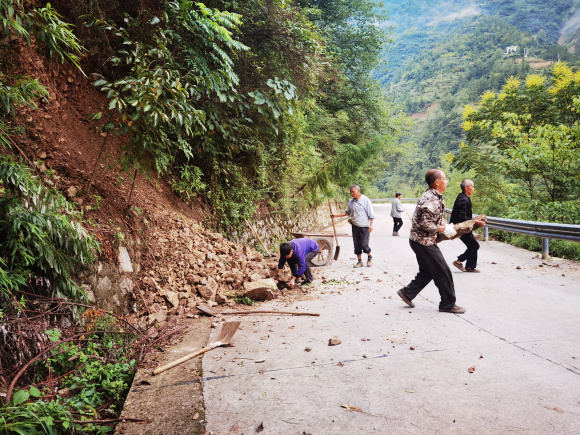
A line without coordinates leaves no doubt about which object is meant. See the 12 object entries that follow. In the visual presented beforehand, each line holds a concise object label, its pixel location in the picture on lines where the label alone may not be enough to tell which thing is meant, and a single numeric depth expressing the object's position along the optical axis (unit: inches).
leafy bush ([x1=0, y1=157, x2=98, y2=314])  136.8
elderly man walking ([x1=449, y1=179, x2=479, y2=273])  318.7
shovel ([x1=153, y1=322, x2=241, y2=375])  150.0
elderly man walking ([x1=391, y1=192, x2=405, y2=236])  627.2
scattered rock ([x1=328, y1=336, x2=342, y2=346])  170.2
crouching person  278.5
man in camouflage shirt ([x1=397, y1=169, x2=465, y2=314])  213.3
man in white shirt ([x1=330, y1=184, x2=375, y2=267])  378.9
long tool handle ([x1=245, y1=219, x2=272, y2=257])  395.5
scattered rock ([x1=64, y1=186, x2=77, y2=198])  199.6
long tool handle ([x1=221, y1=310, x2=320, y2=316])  222.4
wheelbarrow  373.8
